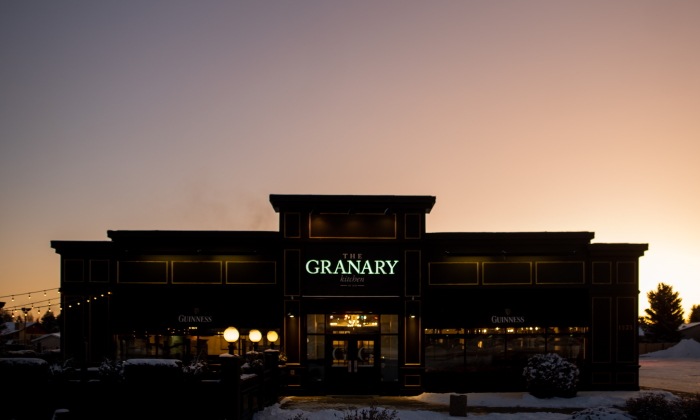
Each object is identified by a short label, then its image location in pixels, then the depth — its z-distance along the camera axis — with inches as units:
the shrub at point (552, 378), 941.8
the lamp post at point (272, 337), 1011.3
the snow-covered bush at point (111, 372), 742.5
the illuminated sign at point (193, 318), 1029.2
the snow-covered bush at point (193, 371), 734.5
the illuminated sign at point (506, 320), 1040.2
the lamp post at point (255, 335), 956.0
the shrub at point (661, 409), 601.9
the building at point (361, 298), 1020.5
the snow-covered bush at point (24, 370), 750.5
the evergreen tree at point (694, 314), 4069.9
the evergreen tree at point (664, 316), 2620.6
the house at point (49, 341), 3004.4
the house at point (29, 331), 3649.1
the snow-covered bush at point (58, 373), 769.6
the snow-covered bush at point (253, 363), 842.2
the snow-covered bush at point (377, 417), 575.4
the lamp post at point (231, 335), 818.8
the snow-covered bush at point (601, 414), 571.8
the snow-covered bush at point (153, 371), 716.7
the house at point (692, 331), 2963.8
